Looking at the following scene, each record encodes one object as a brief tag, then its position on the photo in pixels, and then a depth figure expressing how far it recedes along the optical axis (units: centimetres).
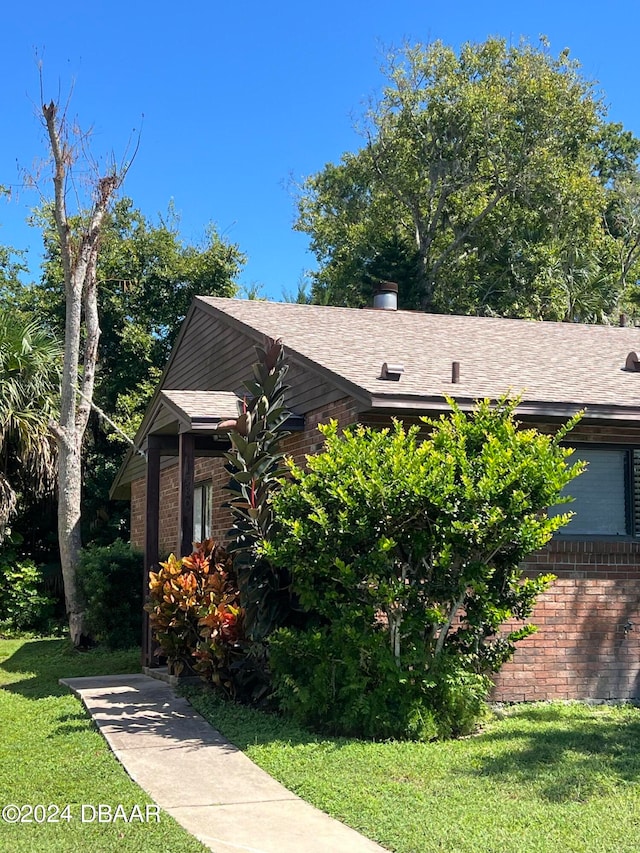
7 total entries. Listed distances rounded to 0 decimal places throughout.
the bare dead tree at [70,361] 1479
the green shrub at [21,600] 1725
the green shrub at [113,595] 1390
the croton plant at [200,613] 889
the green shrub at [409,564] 762
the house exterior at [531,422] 945
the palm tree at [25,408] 1650
